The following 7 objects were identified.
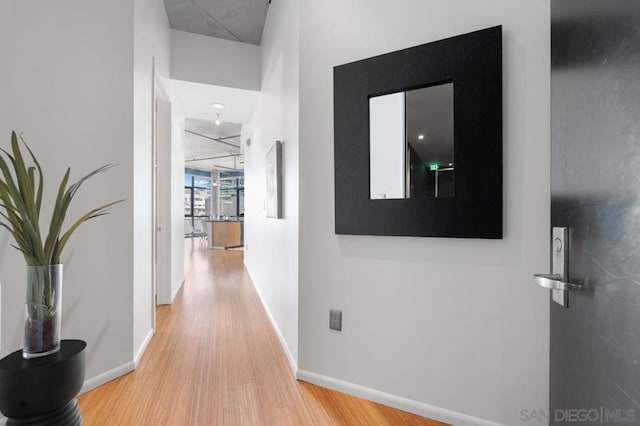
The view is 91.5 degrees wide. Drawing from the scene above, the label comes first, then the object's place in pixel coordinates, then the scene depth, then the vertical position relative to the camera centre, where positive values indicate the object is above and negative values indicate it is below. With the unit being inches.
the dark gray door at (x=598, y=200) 23.5 +1.1
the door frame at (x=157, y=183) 105.8 +11.1
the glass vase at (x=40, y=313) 50.7 -16.7
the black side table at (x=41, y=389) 45.4 -26.9
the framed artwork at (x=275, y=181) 99.0 +10.4
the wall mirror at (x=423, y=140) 57.6 +14.8
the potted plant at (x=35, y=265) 49.6 -8.8
